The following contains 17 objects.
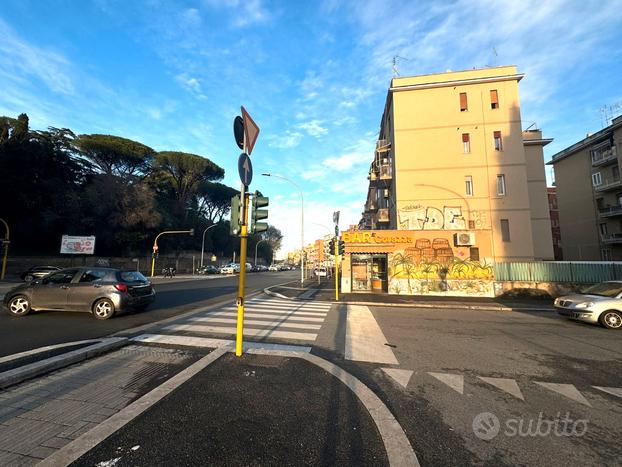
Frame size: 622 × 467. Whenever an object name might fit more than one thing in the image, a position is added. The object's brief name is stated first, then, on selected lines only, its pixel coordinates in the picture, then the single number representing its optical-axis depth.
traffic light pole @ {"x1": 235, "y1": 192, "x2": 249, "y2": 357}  4.99
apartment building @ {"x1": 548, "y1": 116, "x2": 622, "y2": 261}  31.98
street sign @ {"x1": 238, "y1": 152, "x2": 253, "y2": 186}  5.11
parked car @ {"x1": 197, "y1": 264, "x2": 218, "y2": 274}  46.12
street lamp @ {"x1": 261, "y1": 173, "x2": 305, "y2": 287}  25.70
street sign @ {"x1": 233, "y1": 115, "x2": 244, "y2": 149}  5.16
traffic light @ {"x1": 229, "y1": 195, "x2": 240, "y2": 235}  5.12
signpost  5.08
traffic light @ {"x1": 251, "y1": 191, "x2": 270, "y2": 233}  5.28
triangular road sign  5.23
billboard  29.92
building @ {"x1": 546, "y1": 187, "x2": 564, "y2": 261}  47.01
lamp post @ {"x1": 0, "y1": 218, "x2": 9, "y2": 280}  20.98
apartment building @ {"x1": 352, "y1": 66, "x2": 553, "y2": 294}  22.58
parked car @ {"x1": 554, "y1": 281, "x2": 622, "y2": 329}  8.61
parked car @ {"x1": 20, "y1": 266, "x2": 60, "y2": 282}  21.92
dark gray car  8.34
